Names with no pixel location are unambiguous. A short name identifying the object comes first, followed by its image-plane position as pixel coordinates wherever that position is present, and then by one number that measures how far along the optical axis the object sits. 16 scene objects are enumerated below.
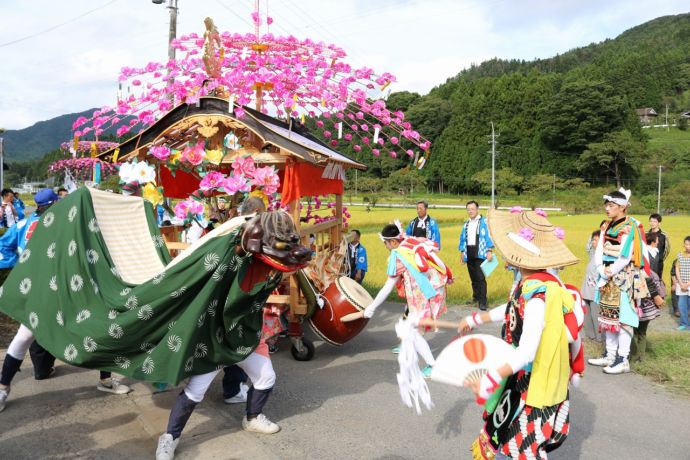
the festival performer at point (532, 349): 2.48
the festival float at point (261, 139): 5.25
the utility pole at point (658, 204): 36.03
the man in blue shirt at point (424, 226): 8.13
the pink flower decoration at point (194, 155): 5.28
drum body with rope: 5.49
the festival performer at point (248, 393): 3.33
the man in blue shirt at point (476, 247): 8.20
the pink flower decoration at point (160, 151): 5.18
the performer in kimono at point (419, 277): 5.11
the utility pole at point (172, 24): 12.08
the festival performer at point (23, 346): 3.94
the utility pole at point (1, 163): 17.00
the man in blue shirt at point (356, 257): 8.15
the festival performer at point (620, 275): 5.05
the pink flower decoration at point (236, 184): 5.02
